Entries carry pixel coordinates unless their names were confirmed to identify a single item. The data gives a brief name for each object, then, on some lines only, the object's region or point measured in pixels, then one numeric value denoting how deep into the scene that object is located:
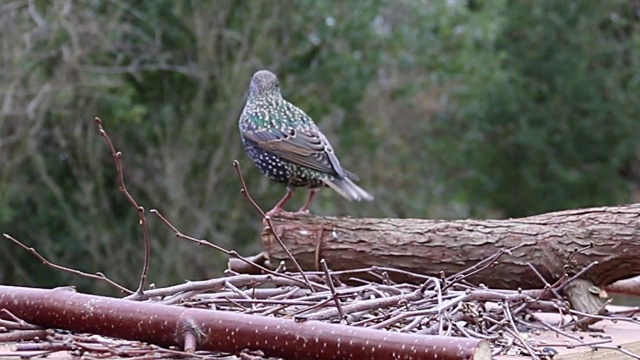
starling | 4.37
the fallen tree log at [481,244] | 4.00
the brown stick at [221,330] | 2.92
